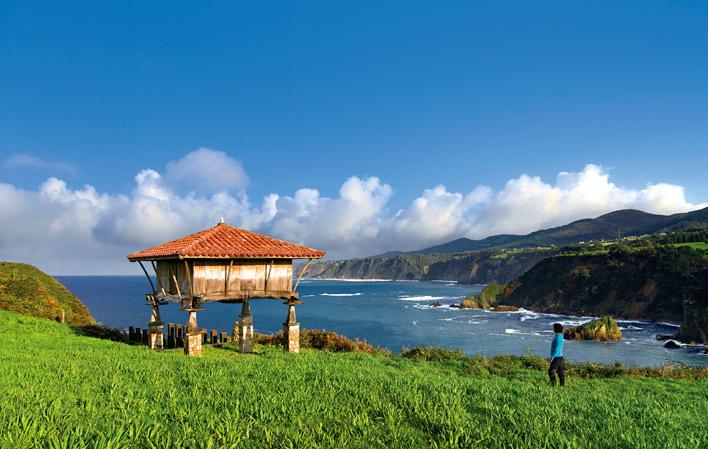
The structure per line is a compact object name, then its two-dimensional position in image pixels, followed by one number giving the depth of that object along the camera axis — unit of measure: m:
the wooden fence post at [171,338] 23.35
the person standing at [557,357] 13.49
